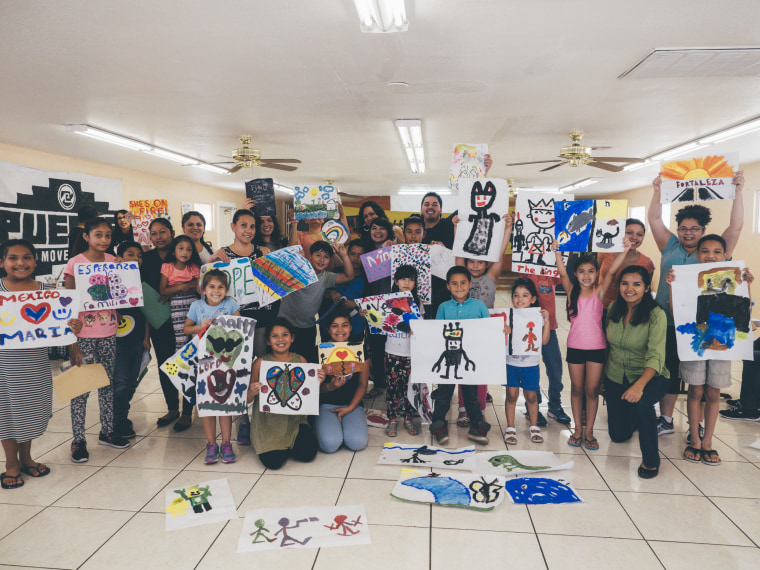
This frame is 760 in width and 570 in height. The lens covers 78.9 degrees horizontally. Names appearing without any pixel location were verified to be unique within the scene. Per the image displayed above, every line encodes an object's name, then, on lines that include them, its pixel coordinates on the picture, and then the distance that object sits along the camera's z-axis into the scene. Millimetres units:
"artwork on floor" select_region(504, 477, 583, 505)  2430
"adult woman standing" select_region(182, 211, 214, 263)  3367
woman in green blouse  2693
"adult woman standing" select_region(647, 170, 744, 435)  2967
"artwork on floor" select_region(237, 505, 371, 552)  2107
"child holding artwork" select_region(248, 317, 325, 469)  2852
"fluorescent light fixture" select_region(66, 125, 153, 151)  5446
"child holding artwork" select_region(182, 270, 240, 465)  2891
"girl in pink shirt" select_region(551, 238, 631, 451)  2957
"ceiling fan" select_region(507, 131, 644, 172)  5586
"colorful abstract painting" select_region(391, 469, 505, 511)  2391
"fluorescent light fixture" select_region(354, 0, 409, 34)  2473
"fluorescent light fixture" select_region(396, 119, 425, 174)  5291
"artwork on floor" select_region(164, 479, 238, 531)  2275
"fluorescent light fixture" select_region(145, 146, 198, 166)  6840
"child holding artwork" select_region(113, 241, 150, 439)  3174
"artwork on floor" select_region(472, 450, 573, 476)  2725
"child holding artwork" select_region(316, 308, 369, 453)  3025
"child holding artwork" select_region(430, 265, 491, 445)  3090
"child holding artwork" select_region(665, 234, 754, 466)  2826
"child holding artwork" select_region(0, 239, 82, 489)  2539
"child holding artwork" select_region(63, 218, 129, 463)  2896
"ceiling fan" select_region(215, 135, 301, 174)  5770
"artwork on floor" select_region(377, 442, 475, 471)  2801
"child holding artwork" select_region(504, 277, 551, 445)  3137
